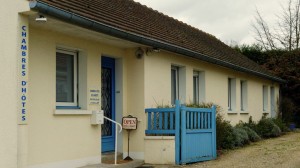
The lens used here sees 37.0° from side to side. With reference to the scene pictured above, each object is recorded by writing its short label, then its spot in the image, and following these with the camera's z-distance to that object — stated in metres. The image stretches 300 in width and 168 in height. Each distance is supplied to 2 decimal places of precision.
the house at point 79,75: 7.47
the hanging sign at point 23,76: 7.50
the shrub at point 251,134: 16.72
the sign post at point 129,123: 10.89
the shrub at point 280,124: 20.65
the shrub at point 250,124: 18.02
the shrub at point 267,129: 18.92
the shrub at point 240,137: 14.58
